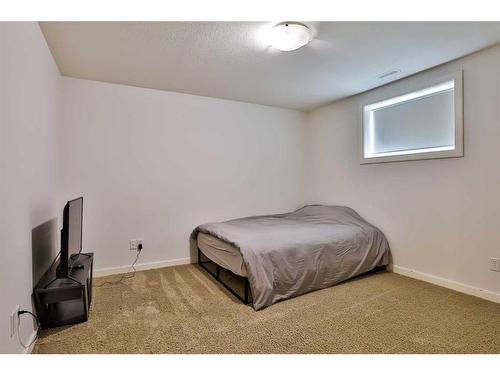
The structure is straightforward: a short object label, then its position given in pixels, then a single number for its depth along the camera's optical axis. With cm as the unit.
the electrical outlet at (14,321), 145
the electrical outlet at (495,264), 237
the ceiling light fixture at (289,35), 197
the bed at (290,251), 238
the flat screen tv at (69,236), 190
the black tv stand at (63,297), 188
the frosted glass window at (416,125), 269
